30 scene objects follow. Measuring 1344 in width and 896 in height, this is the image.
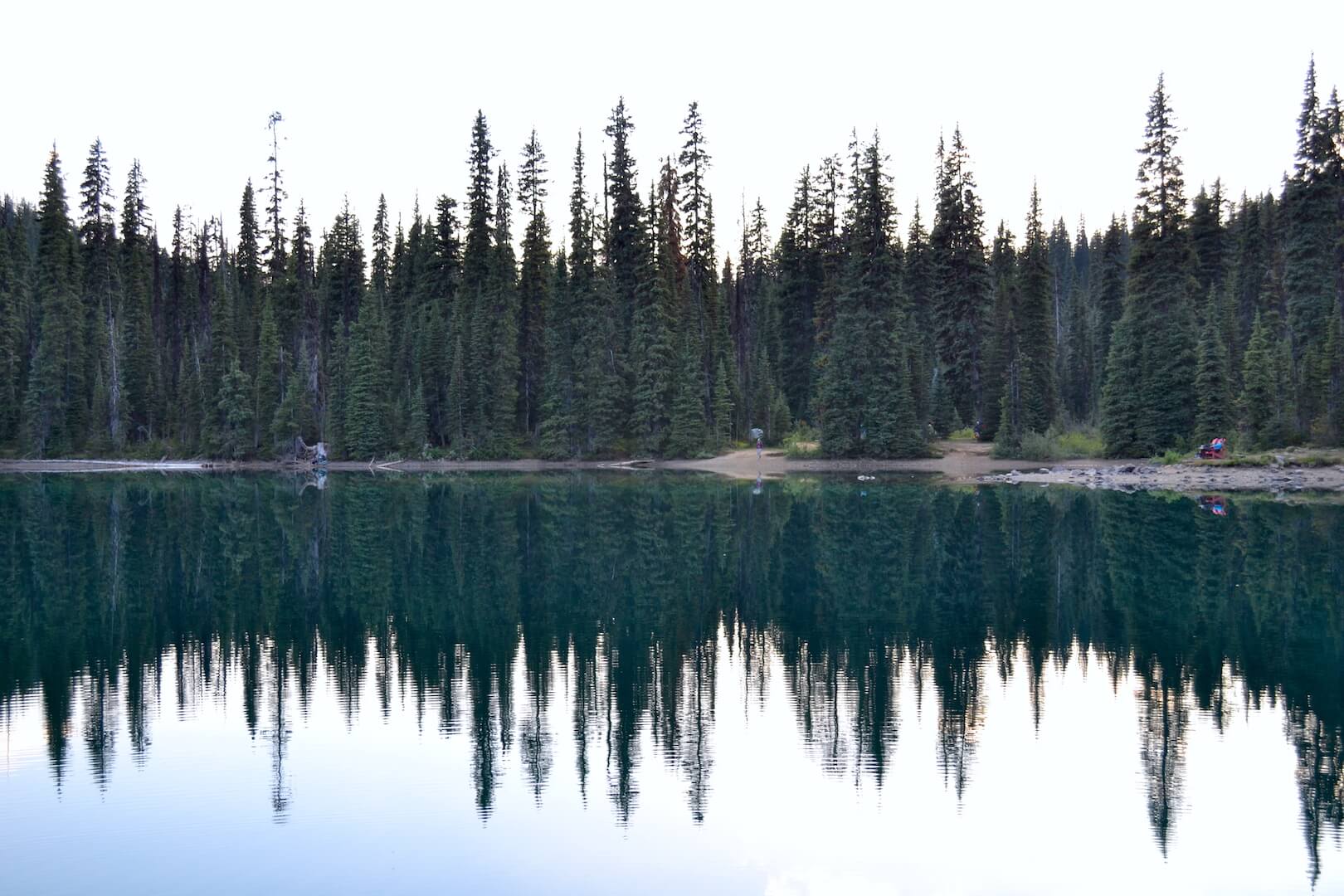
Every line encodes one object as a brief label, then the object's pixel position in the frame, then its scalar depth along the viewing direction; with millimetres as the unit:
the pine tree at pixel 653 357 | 69500
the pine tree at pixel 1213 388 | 51900
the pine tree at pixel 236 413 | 73938
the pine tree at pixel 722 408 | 71312
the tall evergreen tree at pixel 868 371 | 62781
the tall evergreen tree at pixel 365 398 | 73938
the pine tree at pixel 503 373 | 72688
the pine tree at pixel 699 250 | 73750
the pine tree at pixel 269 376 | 75000
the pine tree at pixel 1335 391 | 47219
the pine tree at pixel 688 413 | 68812
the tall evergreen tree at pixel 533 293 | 77250
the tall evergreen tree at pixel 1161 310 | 54781
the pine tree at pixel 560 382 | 70688
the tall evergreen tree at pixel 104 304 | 77562
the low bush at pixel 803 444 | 65750
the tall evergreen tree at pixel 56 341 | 75688
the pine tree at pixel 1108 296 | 76125
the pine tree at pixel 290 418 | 73438
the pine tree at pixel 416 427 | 73438
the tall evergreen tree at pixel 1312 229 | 58562
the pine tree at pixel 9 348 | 76875
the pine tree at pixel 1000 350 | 65688
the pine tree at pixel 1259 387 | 49062
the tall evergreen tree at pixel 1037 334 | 64750
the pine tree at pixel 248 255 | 91188
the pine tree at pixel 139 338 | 80250
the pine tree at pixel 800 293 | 80812
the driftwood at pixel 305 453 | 73125
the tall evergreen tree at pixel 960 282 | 70812
